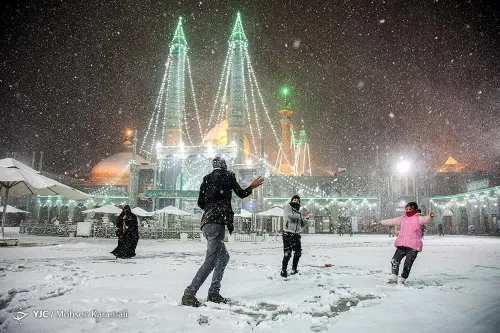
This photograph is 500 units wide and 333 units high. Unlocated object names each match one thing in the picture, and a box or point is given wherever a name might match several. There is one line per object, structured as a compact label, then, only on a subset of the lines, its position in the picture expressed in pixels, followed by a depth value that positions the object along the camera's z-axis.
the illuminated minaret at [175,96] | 46.41
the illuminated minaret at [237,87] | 44.03
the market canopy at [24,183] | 12.28
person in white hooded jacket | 6.95
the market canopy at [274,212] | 25.87
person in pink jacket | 5.77
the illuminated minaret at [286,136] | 67.31
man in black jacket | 4.11
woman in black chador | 10.20
